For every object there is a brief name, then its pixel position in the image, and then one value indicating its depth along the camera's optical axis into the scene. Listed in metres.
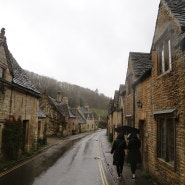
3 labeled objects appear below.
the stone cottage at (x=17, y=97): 14.04
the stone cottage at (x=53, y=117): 44.97
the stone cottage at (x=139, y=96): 12.50
